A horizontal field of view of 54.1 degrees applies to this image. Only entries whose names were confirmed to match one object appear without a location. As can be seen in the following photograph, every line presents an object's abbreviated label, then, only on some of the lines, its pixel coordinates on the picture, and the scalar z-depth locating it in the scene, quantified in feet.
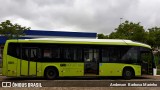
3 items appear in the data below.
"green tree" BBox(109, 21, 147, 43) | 87.67
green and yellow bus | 33.30
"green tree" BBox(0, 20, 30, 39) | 65.01
